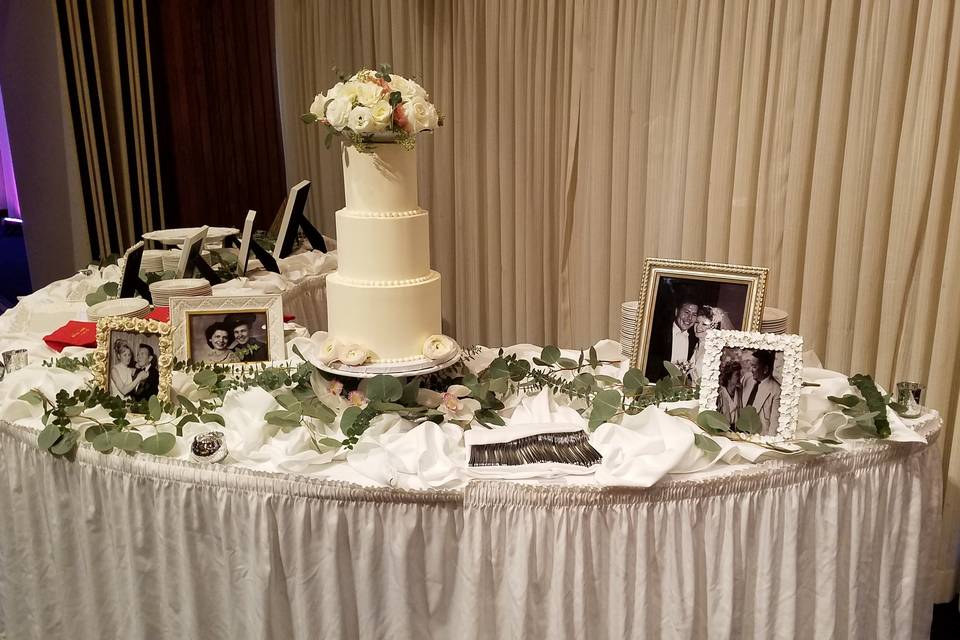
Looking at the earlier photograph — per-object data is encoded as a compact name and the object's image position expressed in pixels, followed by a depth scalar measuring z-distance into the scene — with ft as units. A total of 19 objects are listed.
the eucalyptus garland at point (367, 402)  5.29
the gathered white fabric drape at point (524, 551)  4.89
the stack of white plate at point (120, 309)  7.66
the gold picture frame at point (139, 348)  5.83
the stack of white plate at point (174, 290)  8.00
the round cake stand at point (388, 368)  5.53
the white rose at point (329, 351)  5.59
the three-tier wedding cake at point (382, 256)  5.54
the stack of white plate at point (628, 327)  6.74
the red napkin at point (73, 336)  7.41
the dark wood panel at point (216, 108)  14.35
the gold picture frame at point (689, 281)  5.82
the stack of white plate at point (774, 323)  6.28
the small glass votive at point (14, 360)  6.72
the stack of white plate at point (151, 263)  9.66
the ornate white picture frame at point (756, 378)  5.15
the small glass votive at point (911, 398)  5.60
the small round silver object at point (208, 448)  5.18
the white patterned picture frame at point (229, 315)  6.63
